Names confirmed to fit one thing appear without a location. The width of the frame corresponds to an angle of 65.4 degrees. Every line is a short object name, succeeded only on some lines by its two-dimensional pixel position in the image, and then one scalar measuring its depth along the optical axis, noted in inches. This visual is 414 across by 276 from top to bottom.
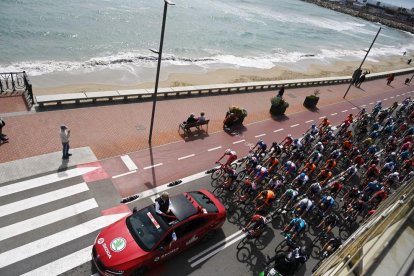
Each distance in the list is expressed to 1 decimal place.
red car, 400.8
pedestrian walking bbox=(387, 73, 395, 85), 1613.9
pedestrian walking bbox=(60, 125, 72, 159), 573.9
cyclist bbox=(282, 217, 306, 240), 477.9
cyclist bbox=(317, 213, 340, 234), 533.0
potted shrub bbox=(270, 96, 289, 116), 989.2
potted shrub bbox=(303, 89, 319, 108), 1117.7
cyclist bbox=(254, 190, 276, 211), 526.9
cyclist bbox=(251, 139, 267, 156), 671.8
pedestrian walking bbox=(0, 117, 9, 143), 611.3
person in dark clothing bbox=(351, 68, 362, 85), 1428.9
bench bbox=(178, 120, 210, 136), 780.3
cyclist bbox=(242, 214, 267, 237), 482.9
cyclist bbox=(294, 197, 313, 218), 528.7
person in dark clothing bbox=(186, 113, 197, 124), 779.4
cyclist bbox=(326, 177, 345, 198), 601.4
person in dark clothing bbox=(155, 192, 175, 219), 440.5
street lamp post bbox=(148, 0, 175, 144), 571.8
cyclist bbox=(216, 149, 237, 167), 611.8
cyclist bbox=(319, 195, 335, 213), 557.0
